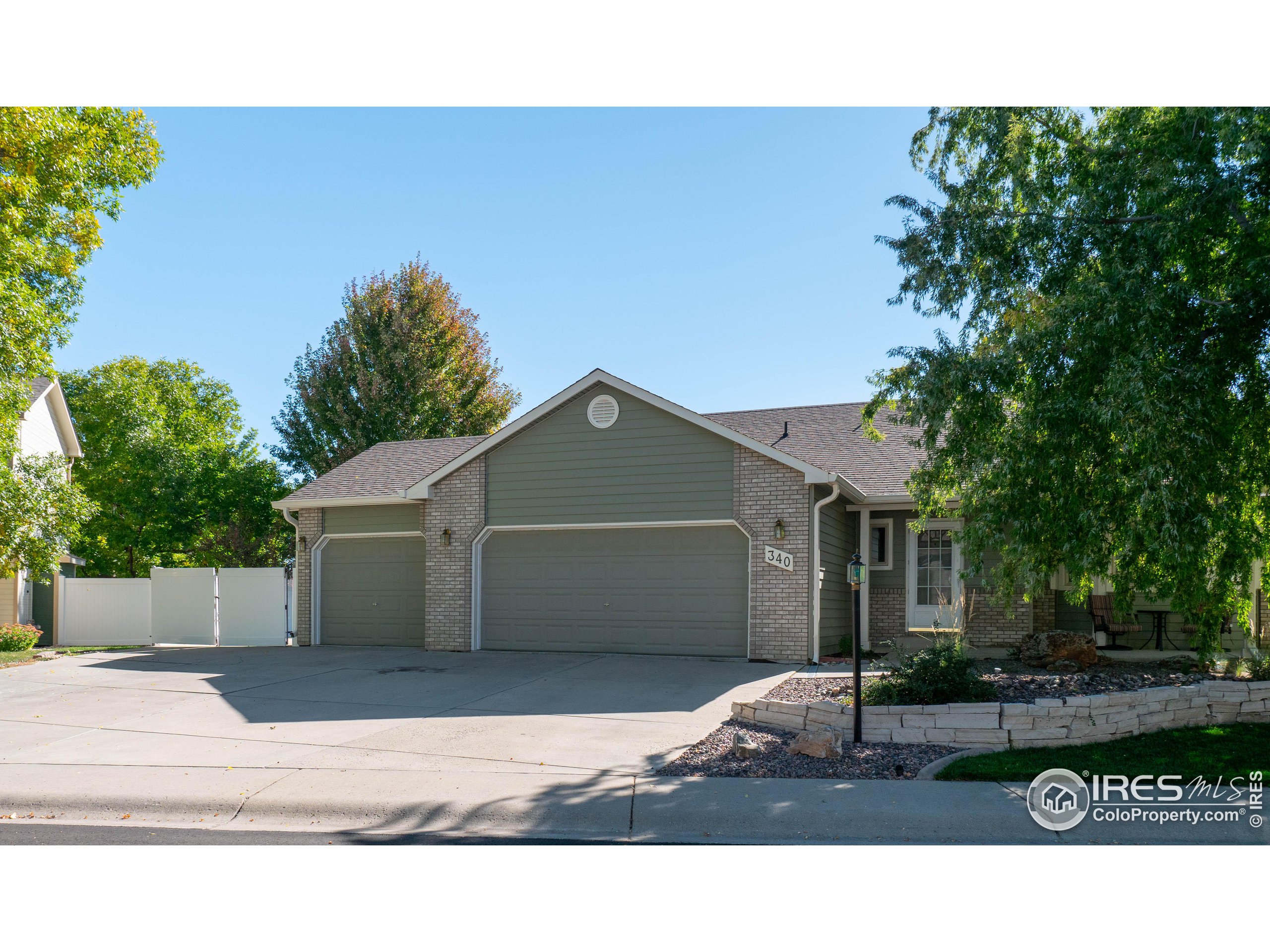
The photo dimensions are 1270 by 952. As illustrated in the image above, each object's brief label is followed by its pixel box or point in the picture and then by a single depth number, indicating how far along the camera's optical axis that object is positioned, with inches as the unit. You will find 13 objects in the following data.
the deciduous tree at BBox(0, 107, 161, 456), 546.6
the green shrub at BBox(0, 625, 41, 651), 685.3
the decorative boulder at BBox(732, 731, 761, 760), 292.2
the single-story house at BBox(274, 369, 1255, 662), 530.9
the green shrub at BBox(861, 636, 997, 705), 328.5
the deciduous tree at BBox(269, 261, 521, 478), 1202.0
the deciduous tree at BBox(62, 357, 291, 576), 1035.3
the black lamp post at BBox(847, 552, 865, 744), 300.4
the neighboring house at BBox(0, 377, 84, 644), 853.2
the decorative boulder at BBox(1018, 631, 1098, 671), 454.6
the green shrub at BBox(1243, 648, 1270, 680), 374.9
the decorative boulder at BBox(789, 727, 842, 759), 289.7
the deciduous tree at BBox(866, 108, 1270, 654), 308.2
